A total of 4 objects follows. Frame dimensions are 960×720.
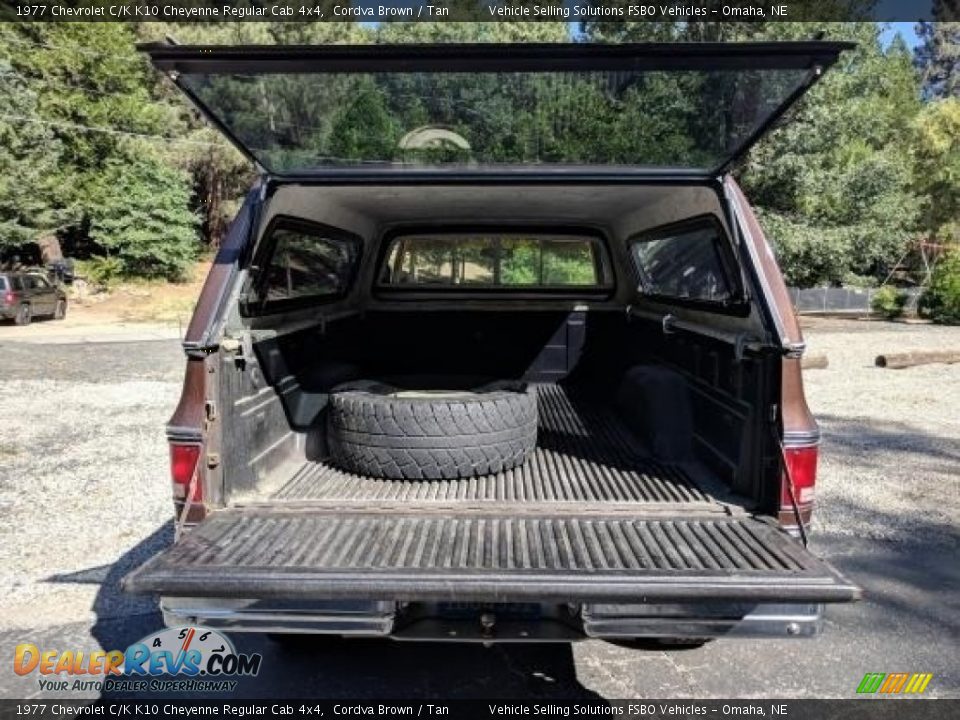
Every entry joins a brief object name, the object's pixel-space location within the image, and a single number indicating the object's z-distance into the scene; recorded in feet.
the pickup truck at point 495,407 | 6.97
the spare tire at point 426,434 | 10.55
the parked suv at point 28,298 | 66.13
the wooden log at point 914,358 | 38.65
